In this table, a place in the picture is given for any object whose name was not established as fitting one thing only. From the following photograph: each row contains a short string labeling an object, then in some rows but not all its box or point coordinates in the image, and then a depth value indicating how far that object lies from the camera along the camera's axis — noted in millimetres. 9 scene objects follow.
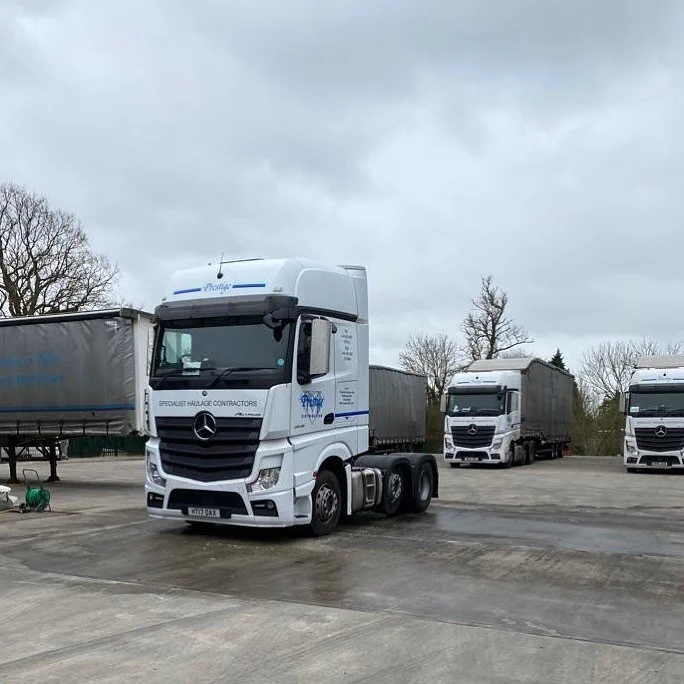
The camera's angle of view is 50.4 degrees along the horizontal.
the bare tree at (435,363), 53281
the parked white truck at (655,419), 23578
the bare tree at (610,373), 55000
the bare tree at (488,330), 48250
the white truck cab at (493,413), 26141
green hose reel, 12188
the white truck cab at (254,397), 8633
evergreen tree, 68188
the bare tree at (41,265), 36281
